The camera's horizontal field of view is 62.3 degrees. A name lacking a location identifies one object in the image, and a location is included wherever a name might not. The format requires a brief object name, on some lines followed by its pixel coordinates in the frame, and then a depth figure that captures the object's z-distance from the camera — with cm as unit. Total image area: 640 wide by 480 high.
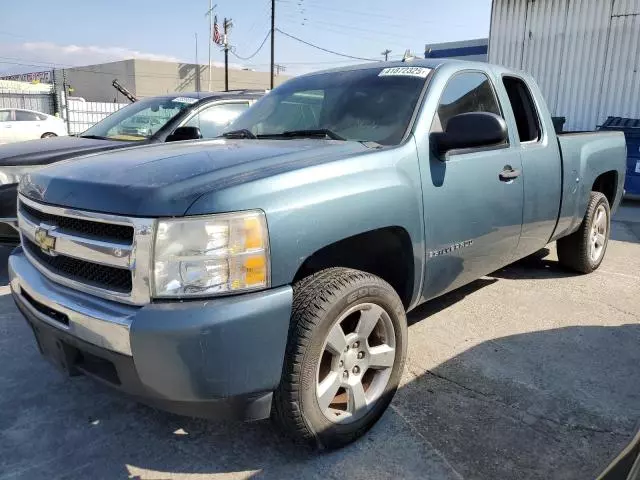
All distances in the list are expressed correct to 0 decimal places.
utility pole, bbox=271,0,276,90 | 3281
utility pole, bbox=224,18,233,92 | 3878
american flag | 3966
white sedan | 1636
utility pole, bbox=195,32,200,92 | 5278
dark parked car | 473
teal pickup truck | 191
